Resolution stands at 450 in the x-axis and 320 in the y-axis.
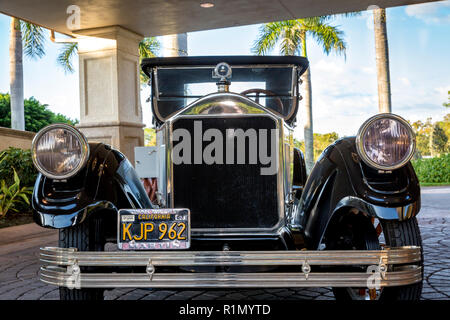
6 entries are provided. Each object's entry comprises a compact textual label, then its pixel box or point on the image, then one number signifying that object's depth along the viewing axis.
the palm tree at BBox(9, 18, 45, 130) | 13.11
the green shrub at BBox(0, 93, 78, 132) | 15.60
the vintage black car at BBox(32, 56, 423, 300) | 1.85
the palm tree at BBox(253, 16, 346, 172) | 14.05
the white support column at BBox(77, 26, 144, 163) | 8.28
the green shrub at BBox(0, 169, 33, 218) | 6.80
